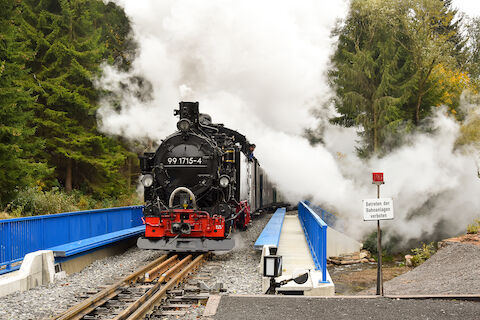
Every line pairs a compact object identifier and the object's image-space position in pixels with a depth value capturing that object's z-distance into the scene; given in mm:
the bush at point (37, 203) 14062
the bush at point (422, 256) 13641
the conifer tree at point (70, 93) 19406
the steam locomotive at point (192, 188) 9523
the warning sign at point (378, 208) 6961
